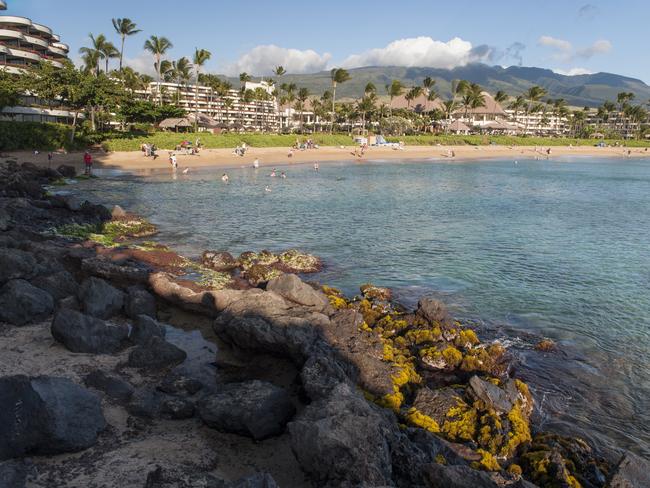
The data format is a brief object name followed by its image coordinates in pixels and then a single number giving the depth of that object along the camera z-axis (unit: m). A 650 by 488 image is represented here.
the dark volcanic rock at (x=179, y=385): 8.62
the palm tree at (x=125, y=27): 85.44
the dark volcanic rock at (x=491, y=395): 9.20
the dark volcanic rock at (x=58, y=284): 12.43
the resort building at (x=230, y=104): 114.25
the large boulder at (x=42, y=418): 6.39
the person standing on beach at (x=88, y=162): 45.88
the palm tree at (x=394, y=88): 126.72
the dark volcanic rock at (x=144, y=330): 10.59
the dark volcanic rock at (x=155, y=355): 9.62
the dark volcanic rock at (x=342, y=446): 6.01
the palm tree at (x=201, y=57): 94.60
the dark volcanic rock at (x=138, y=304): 12.06
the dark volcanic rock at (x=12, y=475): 5.55
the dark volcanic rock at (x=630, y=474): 6.77
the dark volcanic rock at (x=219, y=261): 18.69
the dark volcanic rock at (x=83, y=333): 9.86
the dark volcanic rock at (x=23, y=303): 10.84
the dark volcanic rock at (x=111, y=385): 8.31
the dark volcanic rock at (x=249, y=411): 7.46
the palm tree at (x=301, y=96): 126.50
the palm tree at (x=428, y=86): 139.14
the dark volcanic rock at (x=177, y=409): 7.93
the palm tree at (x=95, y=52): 82.50
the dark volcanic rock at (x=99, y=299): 11.44
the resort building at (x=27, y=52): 70.44
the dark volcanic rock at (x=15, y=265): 12.44
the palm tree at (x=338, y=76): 113.18
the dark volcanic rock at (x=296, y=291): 12.87
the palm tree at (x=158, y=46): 89.81
